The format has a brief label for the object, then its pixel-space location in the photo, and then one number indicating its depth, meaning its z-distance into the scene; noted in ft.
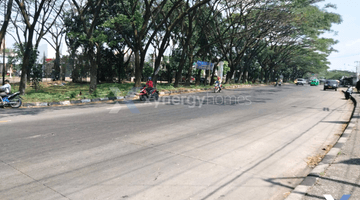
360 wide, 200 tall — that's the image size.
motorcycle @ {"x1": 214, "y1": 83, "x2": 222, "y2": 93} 77.00
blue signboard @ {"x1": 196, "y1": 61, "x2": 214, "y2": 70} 94.37
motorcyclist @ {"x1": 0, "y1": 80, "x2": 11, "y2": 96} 40.77
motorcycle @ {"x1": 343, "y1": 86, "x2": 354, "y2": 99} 65.31
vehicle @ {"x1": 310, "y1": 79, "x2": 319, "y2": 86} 169.78
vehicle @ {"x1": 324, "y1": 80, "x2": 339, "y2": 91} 107.86
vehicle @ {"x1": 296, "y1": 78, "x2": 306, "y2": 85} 173.97
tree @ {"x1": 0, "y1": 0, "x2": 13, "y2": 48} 45.66
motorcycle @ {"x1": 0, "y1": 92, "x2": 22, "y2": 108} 40.32
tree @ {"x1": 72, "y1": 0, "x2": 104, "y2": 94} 52.85
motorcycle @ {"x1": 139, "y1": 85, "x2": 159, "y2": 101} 50.83
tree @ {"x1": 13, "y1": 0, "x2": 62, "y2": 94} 51.01
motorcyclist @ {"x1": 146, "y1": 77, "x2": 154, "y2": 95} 51.59
